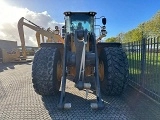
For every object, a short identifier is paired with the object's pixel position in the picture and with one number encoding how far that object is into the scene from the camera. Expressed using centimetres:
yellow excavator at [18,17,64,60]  723
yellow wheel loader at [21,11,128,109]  315
